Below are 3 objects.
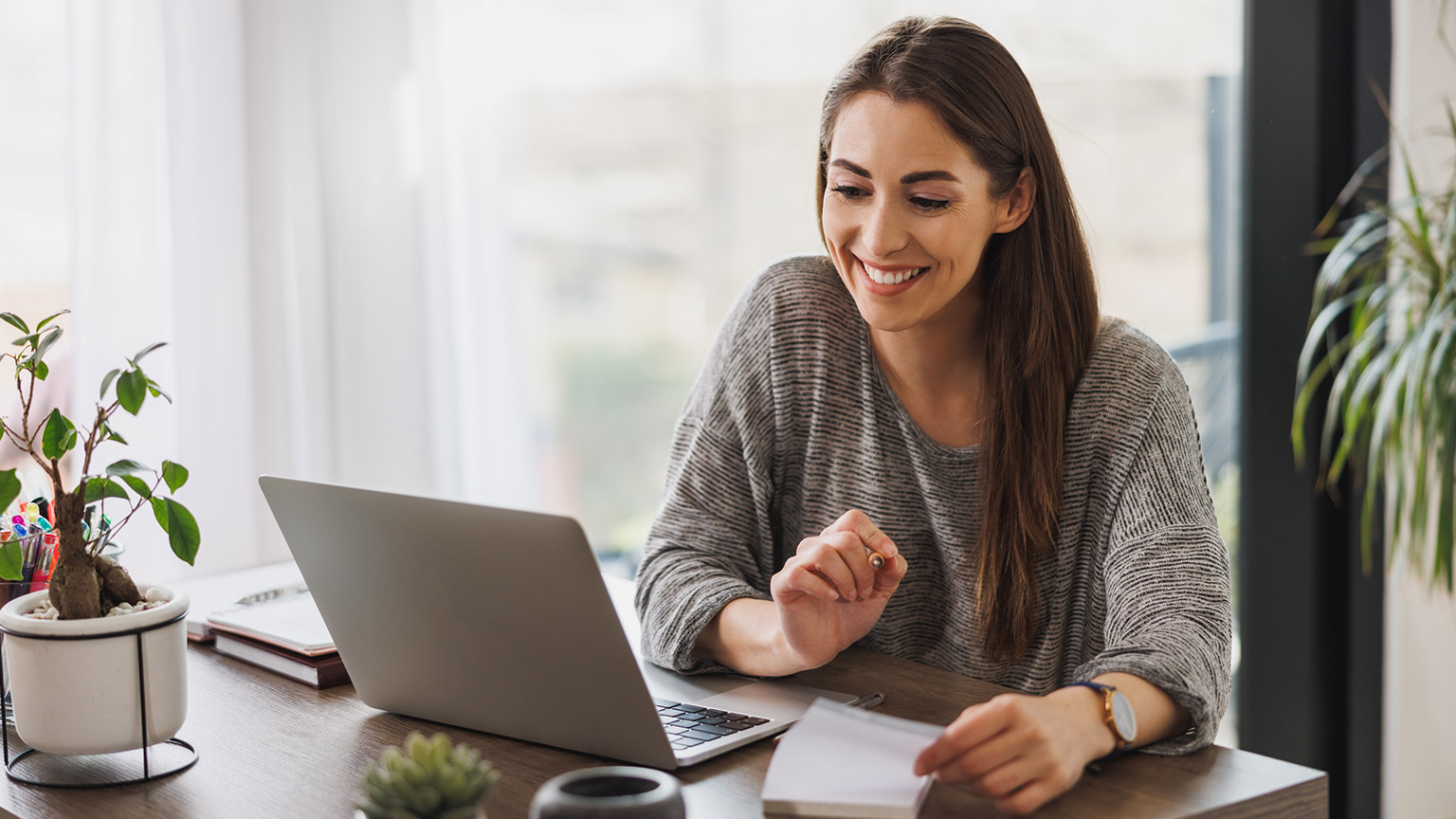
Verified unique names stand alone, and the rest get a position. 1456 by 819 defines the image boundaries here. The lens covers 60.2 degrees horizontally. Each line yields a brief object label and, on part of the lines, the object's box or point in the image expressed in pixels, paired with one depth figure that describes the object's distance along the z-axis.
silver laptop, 0.88
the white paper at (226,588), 1.31
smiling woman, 1.17
